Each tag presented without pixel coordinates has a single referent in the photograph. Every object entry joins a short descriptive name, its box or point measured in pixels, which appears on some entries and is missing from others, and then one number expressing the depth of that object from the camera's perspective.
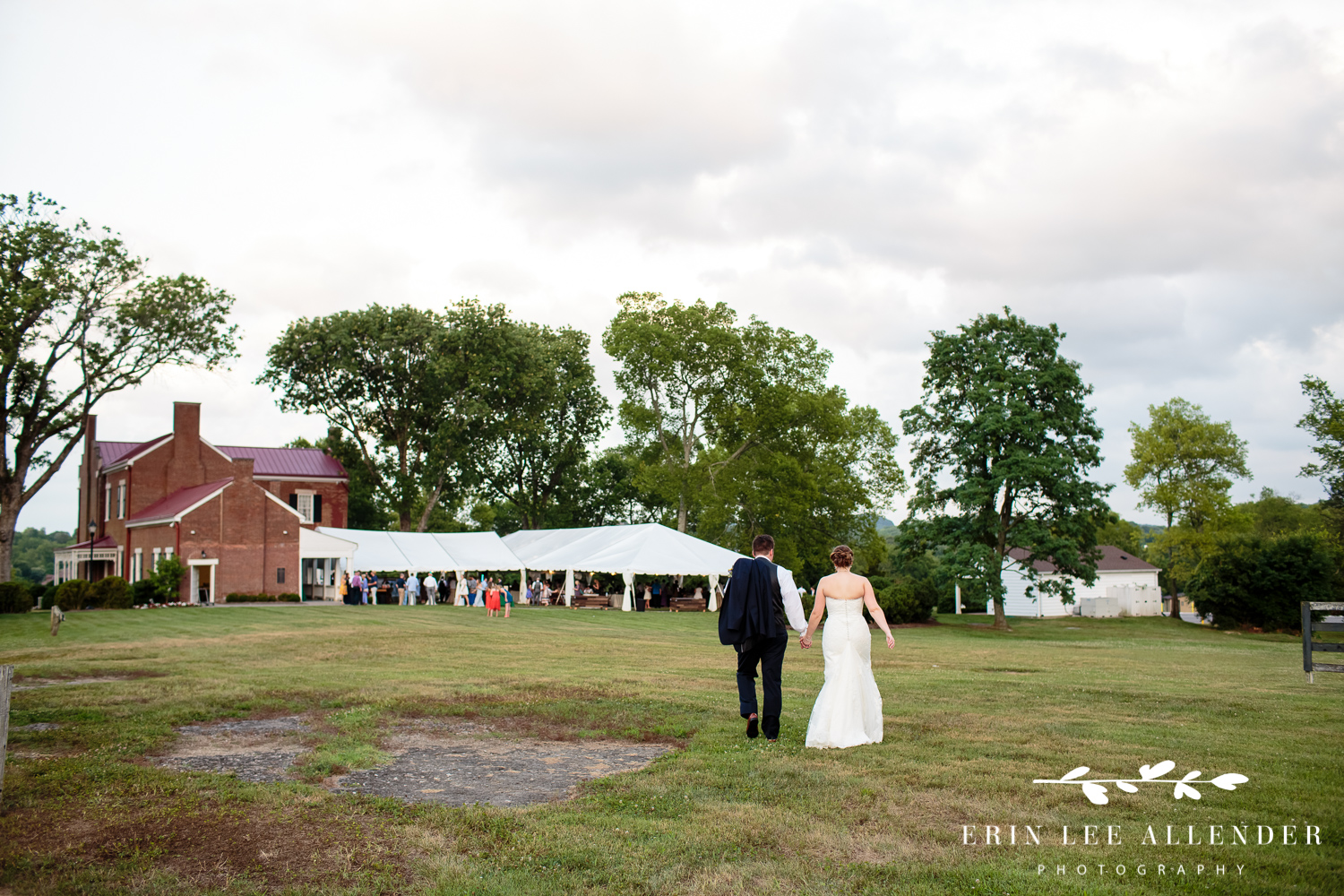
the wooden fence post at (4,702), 5.59
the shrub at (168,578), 35.47
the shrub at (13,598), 30.69
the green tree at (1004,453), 32.47
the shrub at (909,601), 34.84
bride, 8.05
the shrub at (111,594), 33.38
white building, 55.62
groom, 8.45
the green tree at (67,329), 36.09
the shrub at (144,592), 35.34
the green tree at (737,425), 48.41
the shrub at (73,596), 32.88
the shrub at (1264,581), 38.94
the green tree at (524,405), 51.34
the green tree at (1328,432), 39.47
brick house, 39.62
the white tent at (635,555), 39.59
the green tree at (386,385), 49.41
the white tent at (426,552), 43.22
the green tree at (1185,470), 53.22
